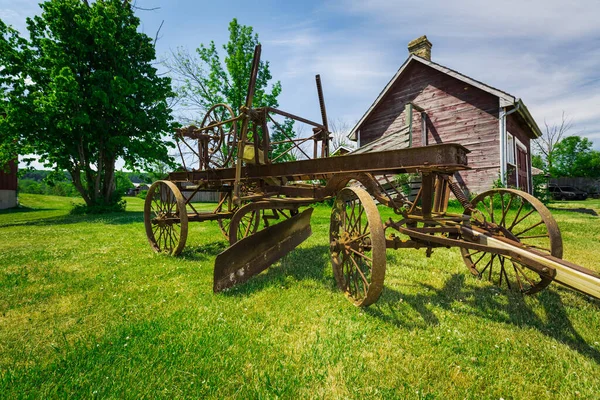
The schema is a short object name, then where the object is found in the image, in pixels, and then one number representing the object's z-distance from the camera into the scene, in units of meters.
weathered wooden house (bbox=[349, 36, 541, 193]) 11.24
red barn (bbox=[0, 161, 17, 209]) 21.42
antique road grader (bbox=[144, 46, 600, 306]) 2.75
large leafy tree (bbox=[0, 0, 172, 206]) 13.38
